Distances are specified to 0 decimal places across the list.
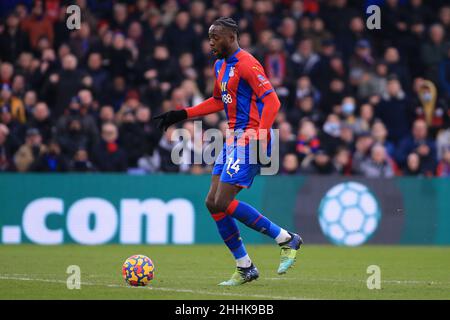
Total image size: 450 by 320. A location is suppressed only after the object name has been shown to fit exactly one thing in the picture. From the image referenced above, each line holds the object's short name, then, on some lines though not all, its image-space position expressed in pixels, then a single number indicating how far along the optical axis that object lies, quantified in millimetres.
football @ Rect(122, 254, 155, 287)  10180
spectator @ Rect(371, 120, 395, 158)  18609
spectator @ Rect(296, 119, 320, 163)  18344
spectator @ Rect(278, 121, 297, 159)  18297
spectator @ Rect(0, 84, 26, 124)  18109
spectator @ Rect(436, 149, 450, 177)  18594
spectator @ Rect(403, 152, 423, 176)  18406
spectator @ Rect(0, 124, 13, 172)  17578
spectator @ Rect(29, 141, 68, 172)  17625
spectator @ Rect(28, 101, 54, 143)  17859
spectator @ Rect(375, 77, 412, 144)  19344
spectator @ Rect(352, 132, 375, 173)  18562
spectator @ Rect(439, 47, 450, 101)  20056
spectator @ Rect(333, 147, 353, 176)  18453
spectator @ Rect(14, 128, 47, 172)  17562
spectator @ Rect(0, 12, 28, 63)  19422
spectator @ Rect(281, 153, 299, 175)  18172
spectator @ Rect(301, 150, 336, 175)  18219
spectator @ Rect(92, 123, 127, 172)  17906
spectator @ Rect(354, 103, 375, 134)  19047
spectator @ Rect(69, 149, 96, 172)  17688
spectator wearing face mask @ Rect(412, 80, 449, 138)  19484
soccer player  10461
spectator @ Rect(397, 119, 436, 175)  18531
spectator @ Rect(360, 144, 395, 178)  18328
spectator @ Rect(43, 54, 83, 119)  18328
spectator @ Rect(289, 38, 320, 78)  20000
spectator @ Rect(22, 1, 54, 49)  19547
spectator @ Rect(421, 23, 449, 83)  20578
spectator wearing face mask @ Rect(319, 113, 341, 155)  18578
